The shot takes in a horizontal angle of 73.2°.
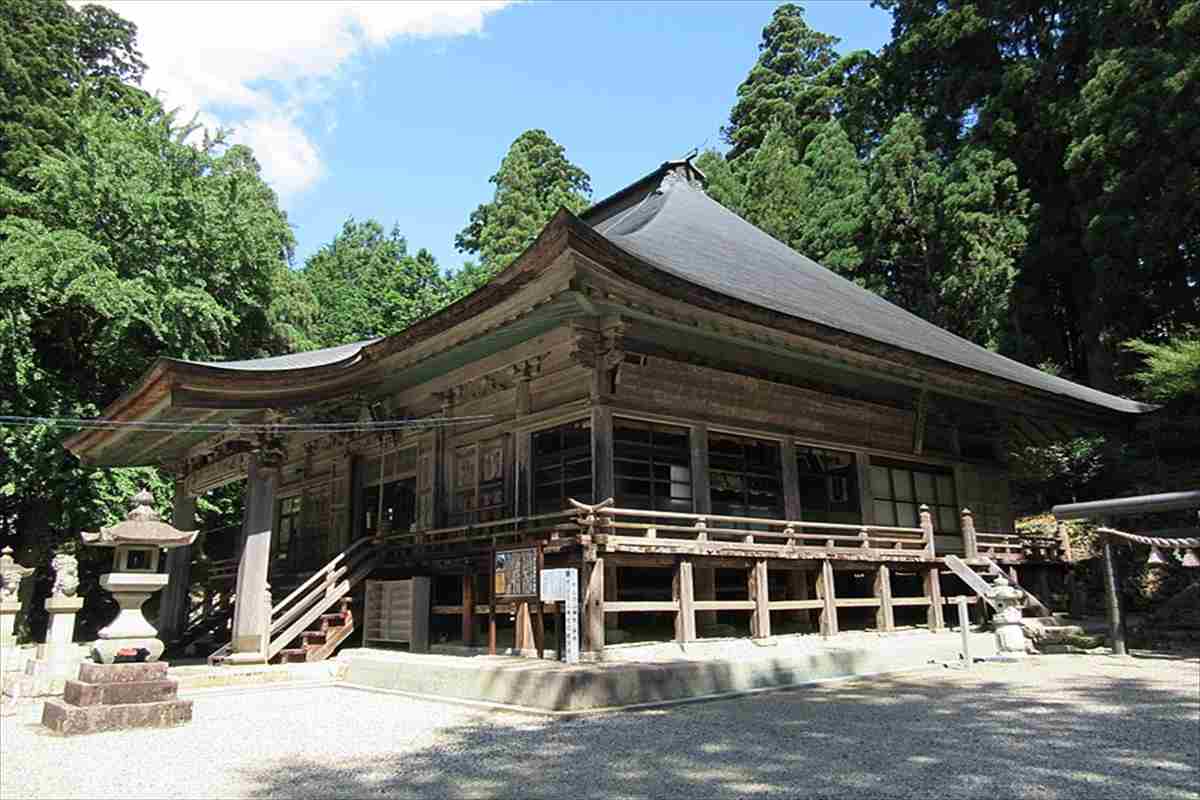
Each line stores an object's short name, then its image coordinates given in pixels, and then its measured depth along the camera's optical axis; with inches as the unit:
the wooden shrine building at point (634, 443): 381.7
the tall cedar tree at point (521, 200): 1437.0
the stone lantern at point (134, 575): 300.7
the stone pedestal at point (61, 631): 424.5
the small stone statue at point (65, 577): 458.9
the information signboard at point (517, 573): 357.4
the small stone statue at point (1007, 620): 448.1
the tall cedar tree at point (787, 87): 1508.4
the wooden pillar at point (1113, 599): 438.0
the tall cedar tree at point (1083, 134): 766.5
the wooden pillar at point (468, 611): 421.4
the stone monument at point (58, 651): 390.3
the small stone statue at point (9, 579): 512.1
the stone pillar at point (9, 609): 482.6
